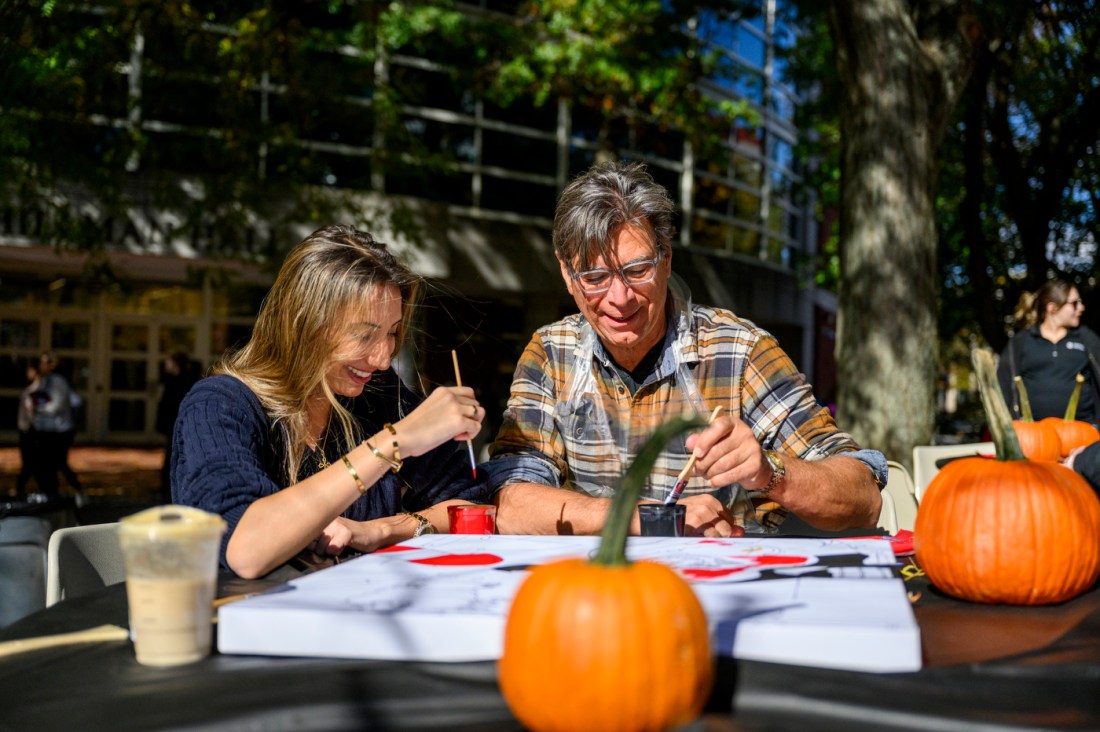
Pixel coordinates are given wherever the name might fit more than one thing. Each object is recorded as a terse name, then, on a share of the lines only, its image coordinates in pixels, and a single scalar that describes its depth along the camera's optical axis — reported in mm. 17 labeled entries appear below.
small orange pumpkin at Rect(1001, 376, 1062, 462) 4139
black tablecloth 917
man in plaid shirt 2170
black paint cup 1803
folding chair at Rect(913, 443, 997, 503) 4188
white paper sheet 1030
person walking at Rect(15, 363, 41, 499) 11141
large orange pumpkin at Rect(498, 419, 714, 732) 886
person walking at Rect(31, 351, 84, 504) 11086
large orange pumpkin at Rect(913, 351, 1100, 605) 1391
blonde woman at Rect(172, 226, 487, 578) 1700
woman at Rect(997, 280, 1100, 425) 6945
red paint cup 2037
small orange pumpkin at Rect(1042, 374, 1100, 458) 4219
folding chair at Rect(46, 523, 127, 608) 2047
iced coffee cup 1115
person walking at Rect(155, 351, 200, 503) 10695
